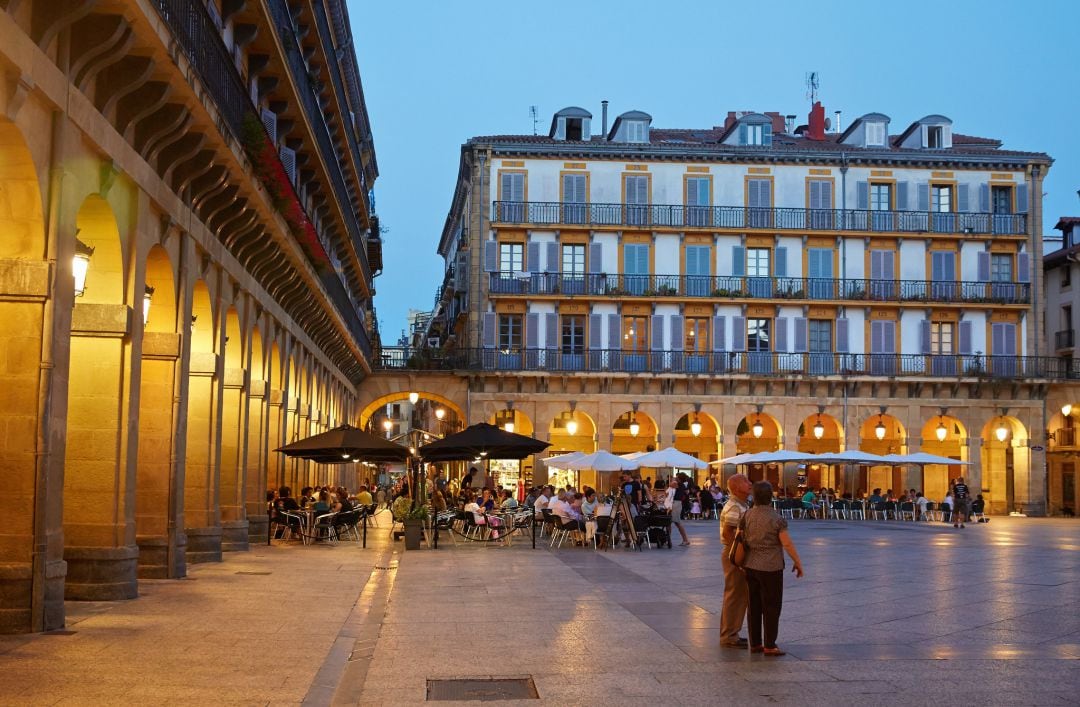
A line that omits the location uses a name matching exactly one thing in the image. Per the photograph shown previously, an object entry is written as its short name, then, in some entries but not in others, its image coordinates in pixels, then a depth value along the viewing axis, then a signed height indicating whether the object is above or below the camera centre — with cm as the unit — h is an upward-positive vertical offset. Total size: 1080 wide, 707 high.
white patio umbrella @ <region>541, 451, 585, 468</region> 4034 +12
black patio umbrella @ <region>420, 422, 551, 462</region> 2802 +39
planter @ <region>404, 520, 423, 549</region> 2666 -141
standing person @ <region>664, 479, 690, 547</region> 2848 -92
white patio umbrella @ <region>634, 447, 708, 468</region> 4081 +19
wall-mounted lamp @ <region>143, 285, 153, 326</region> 1753 +202
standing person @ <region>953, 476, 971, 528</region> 4142 -100
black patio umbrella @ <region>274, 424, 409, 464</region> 2739 +31
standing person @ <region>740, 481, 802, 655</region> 1142 -76
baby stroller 2752 -130
